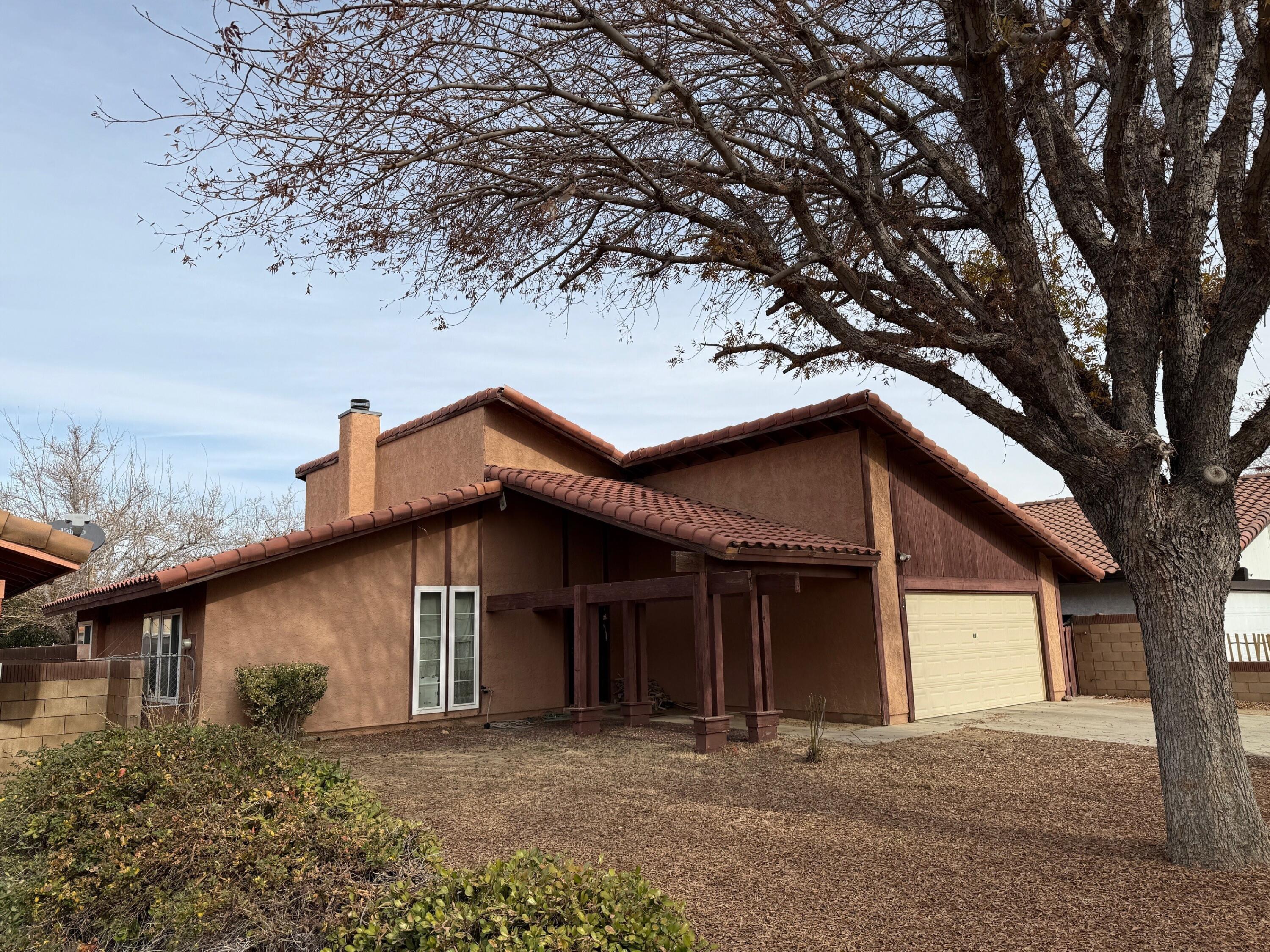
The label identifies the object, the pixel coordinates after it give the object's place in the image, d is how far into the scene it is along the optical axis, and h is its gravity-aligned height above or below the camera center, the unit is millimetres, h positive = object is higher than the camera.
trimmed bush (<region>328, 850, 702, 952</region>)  3162 -1134
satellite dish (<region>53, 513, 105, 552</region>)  10438 +1438
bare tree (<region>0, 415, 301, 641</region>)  24922 +4112
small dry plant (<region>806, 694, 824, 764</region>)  9852 -1344
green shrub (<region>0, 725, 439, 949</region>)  4117 -1116
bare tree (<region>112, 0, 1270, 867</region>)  5797 +3597
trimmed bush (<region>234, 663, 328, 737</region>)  11188 -766
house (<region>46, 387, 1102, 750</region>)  11656 +594
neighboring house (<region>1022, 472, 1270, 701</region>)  16625 -102
